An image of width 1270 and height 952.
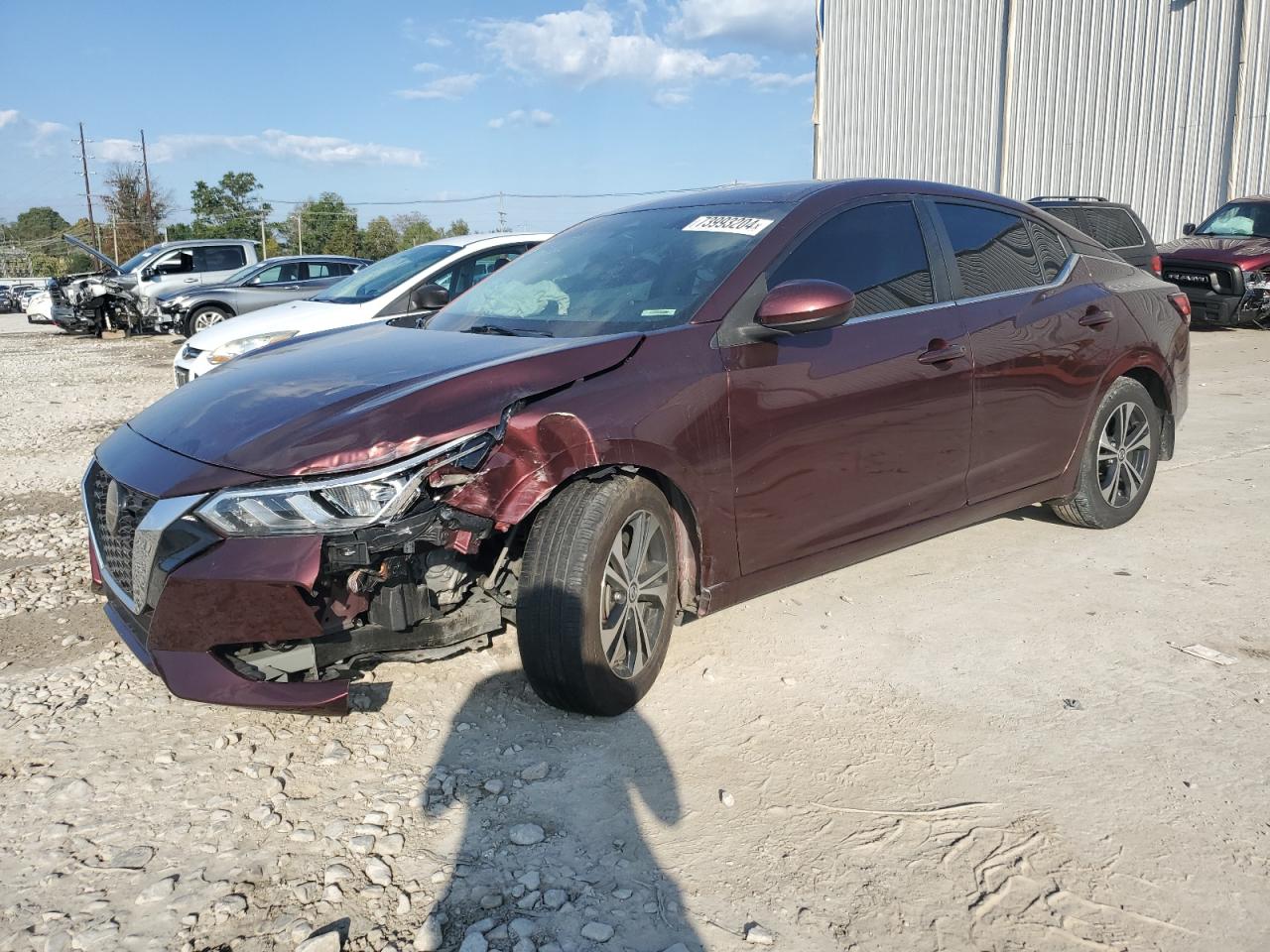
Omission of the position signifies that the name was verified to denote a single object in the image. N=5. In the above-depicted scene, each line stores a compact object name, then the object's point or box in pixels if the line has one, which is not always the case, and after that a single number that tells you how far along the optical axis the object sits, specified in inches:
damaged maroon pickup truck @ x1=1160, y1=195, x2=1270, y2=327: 534.9
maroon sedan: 110.3
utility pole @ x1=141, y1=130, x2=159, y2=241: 2293.3
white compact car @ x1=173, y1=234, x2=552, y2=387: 330.0
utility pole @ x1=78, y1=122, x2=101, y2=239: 2409.0
